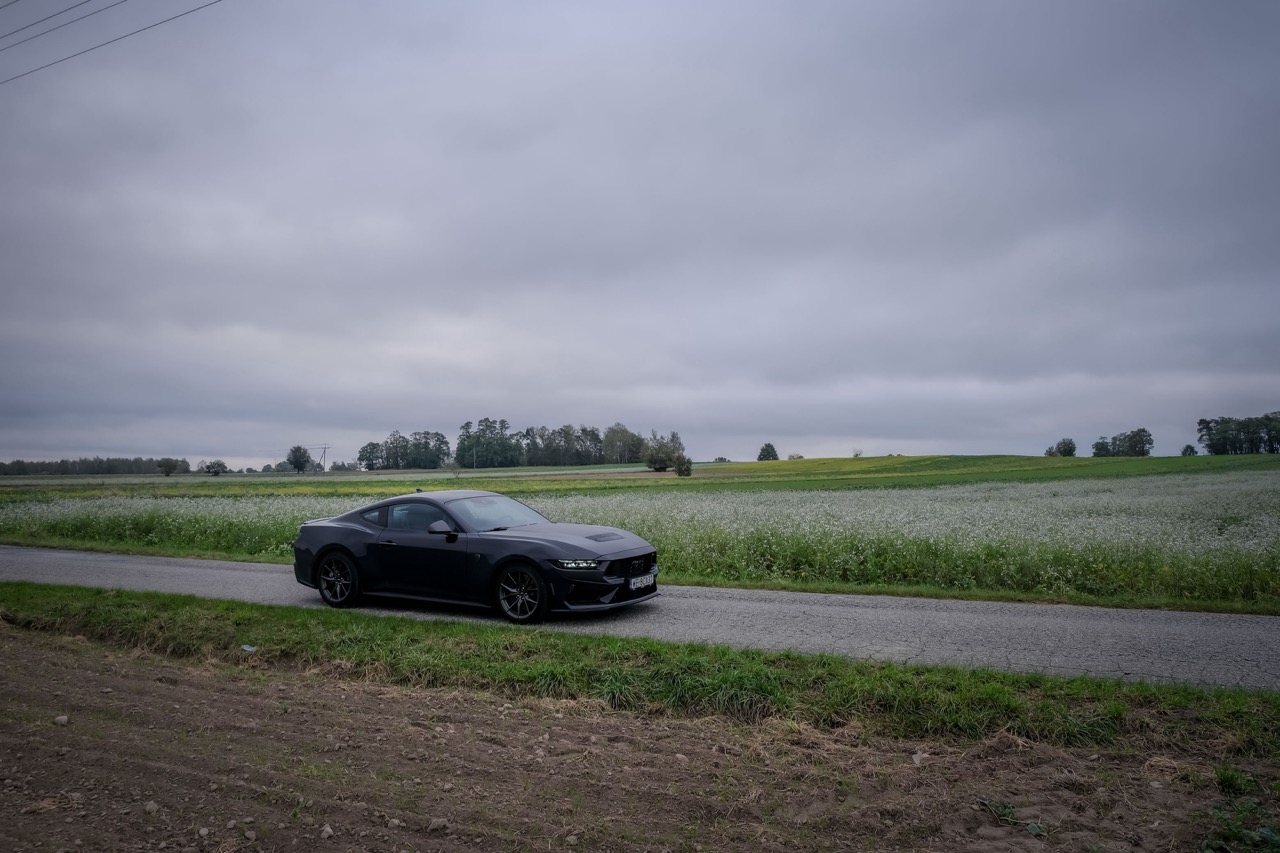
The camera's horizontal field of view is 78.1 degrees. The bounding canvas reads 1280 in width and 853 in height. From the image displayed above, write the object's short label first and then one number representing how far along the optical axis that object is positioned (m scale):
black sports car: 9.50
